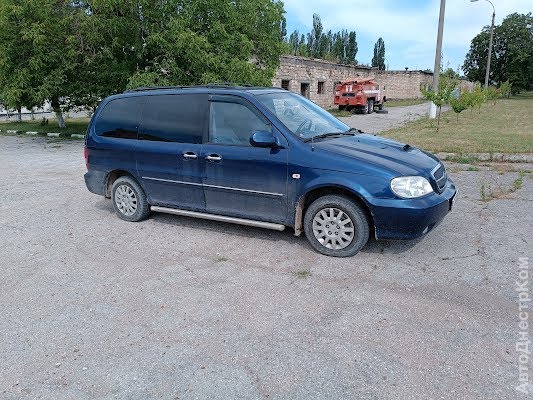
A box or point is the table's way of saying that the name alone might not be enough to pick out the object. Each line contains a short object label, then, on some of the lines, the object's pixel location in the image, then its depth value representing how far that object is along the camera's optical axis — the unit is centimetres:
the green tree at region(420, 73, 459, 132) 1694
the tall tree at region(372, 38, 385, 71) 7250
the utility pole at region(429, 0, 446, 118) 1964
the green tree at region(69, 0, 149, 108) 1448
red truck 2944
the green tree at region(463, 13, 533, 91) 6830
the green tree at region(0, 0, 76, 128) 1416
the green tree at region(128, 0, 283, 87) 1420
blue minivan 458
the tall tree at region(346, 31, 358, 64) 6228
